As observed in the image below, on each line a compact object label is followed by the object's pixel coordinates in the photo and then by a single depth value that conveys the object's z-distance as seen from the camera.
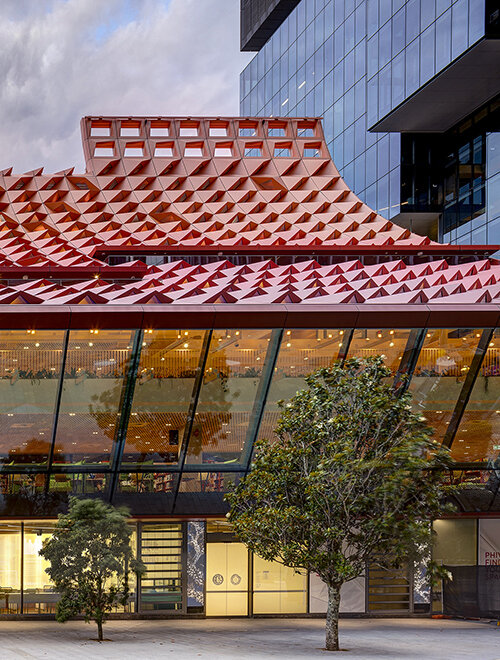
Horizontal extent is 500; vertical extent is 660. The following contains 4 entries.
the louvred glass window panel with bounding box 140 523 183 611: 25.73
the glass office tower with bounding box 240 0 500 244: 37.81
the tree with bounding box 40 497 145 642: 20.84
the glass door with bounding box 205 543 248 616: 26.11
